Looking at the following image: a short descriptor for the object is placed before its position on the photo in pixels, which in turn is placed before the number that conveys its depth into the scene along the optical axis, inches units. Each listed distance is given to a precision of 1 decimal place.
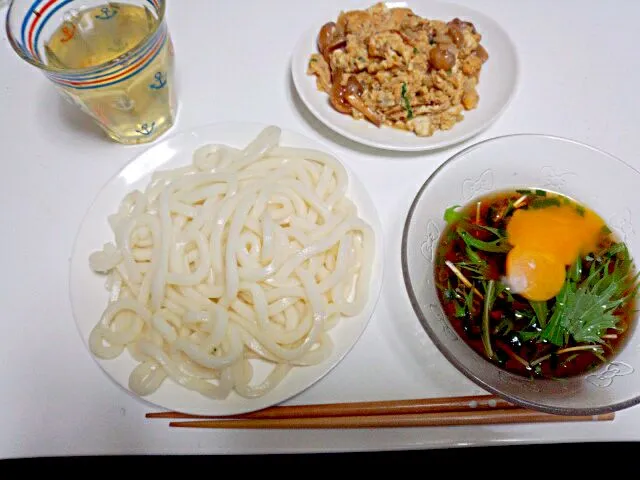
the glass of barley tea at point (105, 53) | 11.1
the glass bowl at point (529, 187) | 9.2
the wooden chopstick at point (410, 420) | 10.1
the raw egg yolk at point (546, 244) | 10.4
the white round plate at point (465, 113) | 13.1
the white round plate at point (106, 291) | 10.3
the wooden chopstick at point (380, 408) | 10.3
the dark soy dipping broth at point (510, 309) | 10.1
